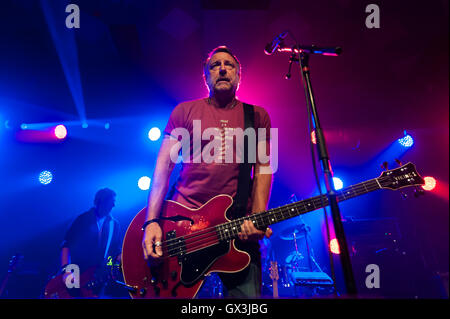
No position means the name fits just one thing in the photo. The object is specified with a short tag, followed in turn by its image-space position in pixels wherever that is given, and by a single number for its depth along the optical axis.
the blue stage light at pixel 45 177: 6.56
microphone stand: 1.35
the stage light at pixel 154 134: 7.21
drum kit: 4.69
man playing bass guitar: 1.99
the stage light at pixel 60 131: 6.58
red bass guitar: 1.92
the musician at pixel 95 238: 4.86
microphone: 2.30
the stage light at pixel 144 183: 7.23
